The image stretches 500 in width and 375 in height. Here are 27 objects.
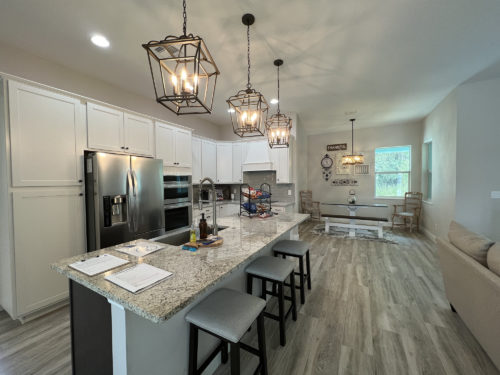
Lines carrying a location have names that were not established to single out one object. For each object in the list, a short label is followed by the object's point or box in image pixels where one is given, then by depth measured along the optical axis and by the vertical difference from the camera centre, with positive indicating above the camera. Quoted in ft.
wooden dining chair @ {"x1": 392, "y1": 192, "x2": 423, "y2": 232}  17.83 -2.60
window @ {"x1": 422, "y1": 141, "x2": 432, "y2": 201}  17.20 +0.97
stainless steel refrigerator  7.88 -0.72
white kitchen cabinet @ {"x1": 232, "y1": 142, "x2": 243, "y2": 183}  16.96 +1.74
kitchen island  2.95 -2.23
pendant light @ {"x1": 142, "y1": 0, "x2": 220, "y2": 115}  3.43 +2.00
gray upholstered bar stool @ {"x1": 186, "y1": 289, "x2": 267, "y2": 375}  3.62 -2.61
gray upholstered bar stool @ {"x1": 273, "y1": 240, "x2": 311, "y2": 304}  7.59 -2.63
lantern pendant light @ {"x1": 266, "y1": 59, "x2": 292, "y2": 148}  8.40 +1.99
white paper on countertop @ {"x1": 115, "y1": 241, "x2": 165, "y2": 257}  4.56 -1.60
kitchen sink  6.09 -1.76
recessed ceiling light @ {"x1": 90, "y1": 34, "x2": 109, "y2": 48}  7.27 +5.11
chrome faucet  5.53 -0.75
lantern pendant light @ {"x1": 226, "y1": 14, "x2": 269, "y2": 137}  6.41 +2.06
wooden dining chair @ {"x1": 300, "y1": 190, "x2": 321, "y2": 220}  21.47 -2.40
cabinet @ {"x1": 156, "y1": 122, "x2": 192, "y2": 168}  11.19 +2.07
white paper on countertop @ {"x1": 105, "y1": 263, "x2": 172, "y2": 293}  3.16 -1.60
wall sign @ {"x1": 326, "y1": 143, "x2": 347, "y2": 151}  21.53 +3.65
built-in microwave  10.99 -0.47
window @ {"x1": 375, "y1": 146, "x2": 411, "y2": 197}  19.61 +0.99
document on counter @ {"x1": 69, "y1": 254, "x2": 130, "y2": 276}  3.69 -1.60
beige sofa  4.62 -2.68
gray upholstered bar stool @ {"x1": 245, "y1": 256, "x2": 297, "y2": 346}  5.73 -2.71
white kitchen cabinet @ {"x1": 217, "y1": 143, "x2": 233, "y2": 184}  17.11 +1.75
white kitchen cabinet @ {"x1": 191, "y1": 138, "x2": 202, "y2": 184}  14.64 +1.58
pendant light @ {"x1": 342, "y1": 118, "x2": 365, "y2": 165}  18.44 +1.97
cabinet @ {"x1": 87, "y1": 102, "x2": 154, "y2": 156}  8.39 +2.28
